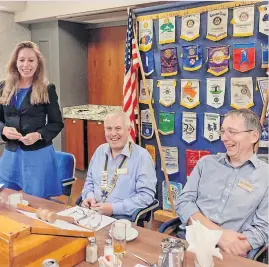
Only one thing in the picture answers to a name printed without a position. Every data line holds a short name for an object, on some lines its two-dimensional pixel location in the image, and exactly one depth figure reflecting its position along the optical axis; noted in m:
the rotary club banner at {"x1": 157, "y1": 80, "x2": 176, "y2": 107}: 3.17
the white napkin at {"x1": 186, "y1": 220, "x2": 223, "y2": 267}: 1.12
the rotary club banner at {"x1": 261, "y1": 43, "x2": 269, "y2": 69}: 2.62
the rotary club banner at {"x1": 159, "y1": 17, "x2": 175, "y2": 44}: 3.10
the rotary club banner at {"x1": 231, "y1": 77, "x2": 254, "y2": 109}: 2.75
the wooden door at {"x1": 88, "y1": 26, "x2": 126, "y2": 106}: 4.75
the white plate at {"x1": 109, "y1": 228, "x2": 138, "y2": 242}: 1.38
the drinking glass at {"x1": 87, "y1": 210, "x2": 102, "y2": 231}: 1.51
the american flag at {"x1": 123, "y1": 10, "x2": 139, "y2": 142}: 3.30
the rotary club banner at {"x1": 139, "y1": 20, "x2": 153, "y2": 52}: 3.24
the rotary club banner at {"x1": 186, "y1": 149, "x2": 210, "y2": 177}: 3.05
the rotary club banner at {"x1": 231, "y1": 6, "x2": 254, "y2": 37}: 2.67
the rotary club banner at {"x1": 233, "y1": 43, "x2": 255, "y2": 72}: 2.71
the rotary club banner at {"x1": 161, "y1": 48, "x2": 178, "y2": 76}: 3.13
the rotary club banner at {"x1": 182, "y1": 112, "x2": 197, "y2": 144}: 3.07
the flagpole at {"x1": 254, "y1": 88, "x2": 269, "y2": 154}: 2.59
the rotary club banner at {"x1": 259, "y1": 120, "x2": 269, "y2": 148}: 2.63
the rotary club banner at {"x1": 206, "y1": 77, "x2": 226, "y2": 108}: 2.90
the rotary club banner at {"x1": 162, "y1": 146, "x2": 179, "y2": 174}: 3.22
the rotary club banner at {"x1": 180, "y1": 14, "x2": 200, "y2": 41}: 2.96
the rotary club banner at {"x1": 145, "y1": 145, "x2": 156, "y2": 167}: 3.34
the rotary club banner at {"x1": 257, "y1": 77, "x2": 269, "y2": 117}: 2.62
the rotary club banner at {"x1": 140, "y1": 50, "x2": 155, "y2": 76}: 3.26
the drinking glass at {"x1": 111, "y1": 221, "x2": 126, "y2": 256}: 1.30
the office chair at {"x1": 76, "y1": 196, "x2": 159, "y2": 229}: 1.88
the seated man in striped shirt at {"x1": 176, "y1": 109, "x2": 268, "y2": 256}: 1.65
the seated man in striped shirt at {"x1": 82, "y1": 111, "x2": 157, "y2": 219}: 1.96
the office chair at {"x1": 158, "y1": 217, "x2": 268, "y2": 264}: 1.56
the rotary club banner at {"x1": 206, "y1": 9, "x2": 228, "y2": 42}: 2.82
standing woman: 2.27
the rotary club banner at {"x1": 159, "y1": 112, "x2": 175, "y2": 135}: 3.20
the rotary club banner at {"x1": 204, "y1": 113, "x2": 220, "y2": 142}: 2.94
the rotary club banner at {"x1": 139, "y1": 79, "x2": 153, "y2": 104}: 3.30
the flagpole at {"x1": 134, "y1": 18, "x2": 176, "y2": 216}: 3.22
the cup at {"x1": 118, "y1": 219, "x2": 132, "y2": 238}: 1.41
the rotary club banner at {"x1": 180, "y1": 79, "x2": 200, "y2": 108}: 3.04
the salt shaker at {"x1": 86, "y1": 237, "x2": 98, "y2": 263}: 1.24
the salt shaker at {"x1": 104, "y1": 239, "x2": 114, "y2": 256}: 1.24
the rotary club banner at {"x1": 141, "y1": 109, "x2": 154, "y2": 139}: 3.34
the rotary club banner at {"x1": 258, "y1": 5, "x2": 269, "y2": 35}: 2.58
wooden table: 1.22
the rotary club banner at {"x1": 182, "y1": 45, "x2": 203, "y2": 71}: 2.99
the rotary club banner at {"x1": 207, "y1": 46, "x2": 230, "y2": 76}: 2.85
